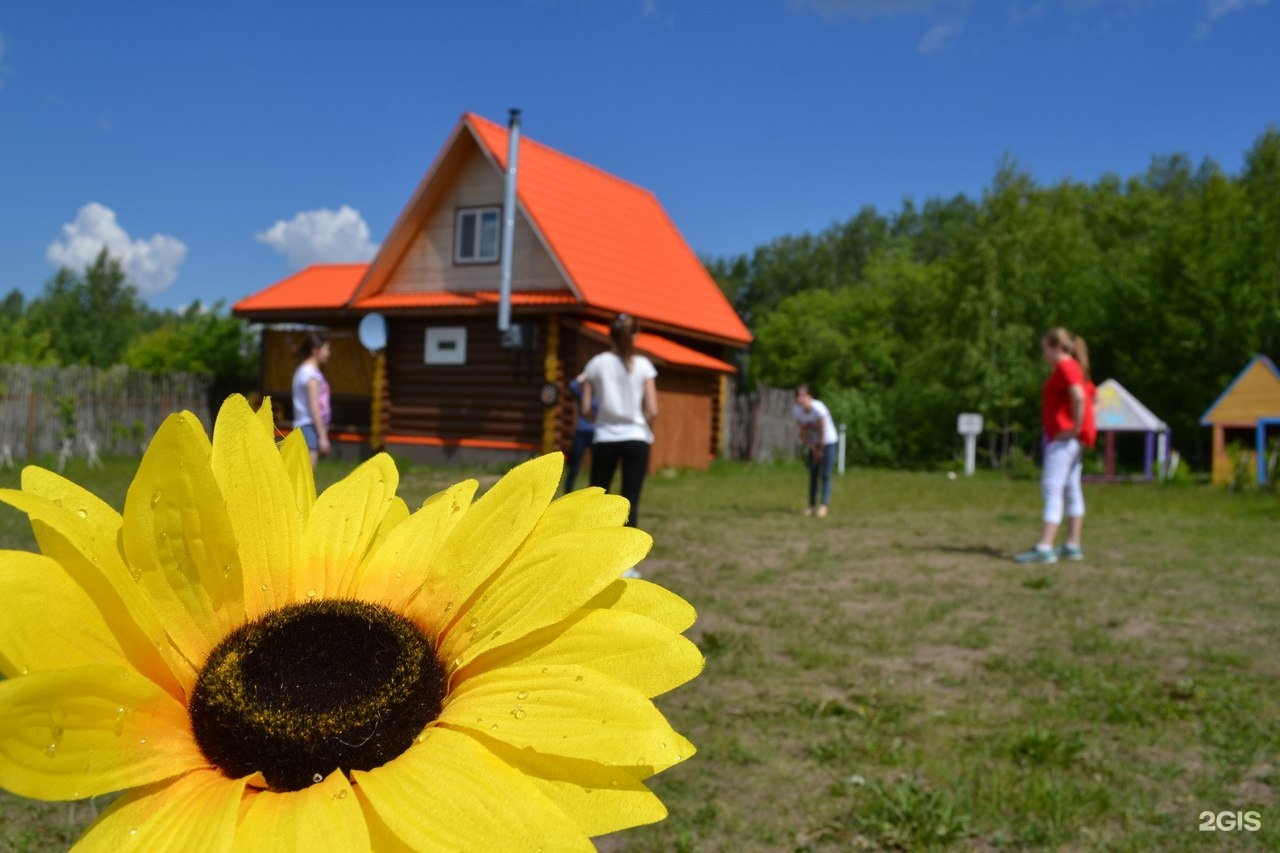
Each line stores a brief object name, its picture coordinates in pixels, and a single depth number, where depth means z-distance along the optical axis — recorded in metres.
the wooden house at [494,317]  19.81
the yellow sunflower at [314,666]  0.44
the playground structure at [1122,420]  22.64
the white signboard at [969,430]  25.38
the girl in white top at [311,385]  7.46
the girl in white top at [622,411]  6.67
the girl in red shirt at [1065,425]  8.38
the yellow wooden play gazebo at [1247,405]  20.86
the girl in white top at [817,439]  13.30
